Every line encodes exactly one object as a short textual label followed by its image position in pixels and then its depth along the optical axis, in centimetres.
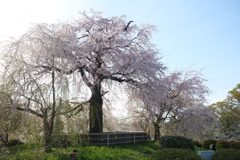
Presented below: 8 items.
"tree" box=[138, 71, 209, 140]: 1600
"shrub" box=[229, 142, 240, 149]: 1101
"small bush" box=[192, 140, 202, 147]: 1649
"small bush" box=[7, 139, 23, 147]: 1204
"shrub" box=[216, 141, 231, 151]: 1200
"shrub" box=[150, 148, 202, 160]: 555
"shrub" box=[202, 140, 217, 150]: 1391
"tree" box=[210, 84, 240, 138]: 2812
